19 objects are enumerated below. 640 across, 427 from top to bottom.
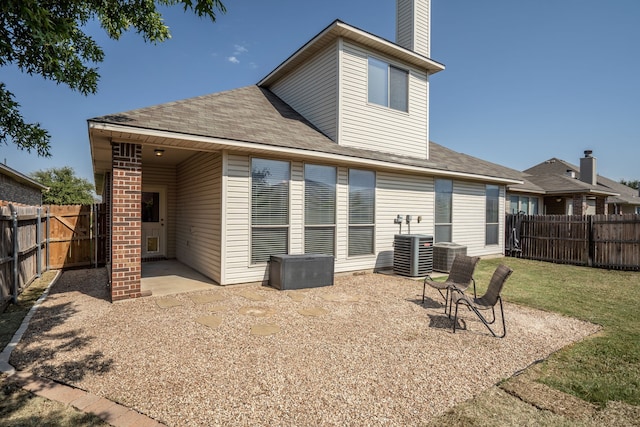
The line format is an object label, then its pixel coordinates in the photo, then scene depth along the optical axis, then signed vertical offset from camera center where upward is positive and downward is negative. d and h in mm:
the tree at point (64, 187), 34541 +3004
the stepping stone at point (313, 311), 5261 -1720
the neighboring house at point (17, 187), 12039 +1093
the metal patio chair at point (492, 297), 4426 -1240
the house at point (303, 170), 6230 +1190
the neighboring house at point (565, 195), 16547 +1209
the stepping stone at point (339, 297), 6141 -1724
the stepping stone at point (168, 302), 5547 -1678
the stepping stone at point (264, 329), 4363 -1702
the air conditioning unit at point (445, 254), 9156 -1191
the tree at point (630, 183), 77006 +8330
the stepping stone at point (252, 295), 6073 -1684
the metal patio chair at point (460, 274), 5395 -1100
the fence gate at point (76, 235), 9102 -748
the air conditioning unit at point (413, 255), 8492 -1153
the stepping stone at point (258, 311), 5176 -1698
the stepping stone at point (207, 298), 5841 -1679
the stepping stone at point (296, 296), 6160 -1715
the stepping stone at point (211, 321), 4629 -1690
